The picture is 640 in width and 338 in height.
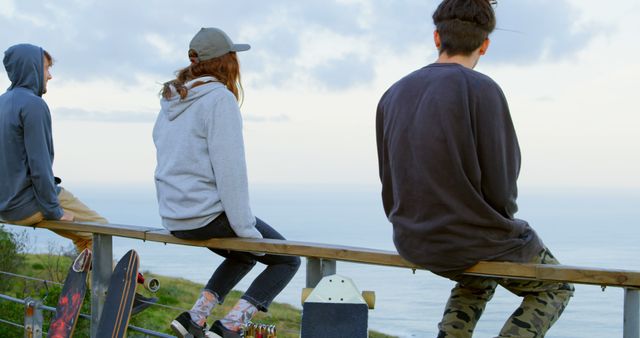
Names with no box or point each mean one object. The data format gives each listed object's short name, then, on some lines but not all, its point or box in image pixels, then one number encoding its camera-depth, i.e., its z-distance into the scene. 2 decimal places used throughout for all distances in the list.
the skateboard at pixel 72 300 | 4.76
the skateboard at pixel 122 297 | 4.35
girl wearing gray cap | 3.78
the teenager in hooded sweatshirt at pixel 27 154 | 4.84
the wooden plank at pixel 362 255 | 2.73
